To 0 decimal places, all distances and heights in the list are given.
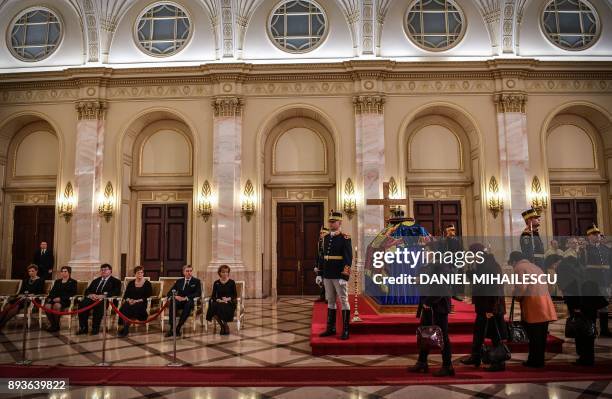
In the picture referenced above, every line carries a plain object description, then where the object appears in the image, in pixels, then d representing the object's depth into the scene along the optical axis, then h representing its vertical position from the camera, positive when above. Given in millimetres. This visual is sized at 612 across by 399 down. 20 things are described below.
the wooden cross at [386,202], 8562 +695
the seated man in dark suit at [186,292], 7707 -1004
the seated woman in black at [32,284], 8766 -941
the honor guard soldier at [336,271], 6379 -517
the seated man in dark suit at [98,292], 7793 -1044
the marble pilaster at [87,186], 12164 +1521
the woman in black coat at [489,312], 4988 -928
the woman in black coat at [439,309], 4883 -852
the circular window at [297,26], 13234 +6542
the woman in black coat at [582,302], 5438 -891
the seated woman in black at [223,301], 7660 -1153
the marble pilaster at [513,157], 12141 +2235
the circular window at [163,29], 13305 +6497
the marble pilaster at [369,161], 12117 +2155
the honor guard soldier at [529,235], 6656 -1
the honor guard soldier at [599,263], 6902 -479
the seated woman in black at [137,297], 7895 -1111
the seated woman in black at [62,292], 8320 -1050
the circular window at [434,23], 13195 +6550
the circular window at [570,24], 13094 +6468
